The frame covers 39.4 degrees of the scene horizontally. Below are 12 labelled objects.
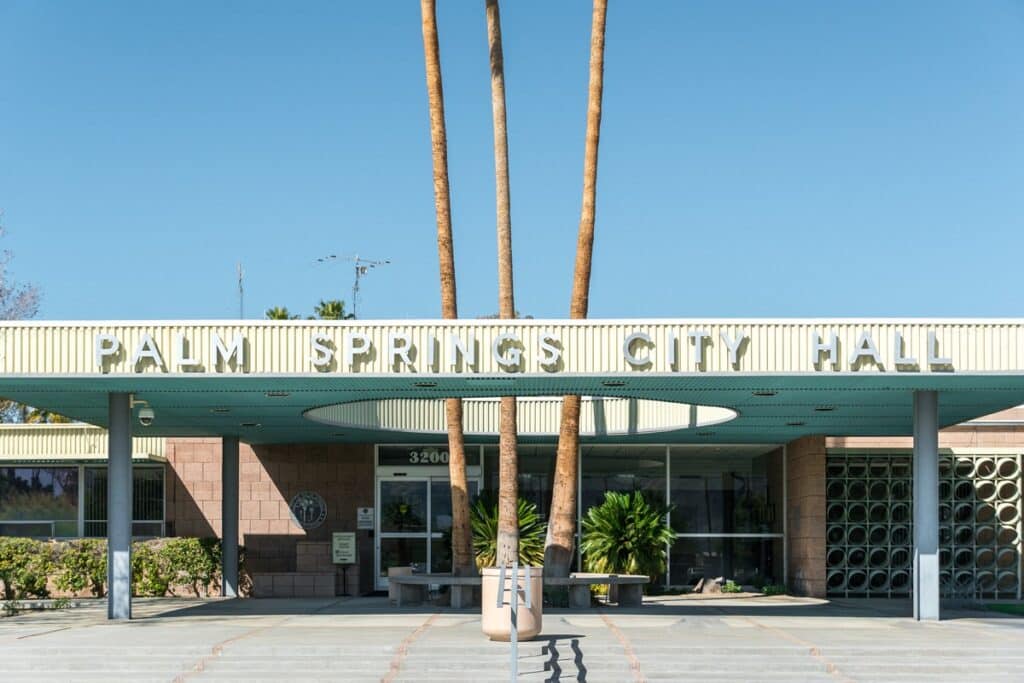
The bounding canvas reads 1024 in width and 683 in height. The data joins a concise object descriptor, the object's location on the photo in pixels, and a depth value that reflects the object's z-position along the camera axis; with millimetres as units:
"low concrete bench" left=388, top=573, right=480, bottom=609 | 23484
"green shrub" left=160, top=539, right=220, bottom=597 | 29094
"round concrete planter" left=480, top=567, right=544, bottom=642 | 17078
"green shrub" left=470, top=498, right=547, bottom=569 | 26828
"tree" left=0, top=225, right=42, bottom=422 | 52531
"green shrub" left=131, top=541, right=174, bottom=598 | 28969
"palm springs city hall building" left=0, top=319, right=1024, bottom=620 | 18594
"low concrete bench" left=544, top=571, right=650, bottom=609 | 23000
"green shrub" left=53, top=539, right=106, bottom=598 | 28828
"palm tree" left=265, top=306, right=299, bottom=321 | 54344
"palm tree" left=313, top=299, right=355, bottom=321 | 58253
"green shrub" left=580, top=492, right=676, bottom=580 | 28000
